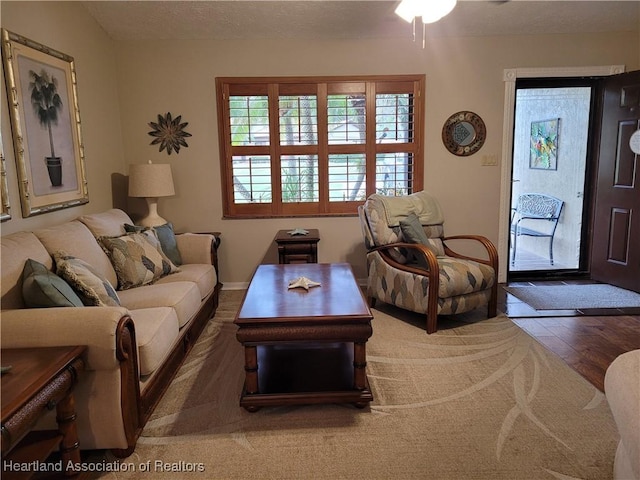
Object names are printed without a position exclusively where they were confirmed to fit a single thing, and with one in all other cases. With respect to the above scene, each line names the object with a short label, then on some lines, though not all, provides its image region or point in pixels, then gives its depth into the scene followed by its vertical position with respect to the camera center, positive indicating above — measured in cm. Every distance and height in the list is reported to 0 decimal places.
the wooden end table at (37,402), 147 -77
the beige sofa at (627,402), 138 -74
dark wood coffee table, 233 -87
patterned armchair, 341 -75
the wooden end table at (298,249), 410 -69
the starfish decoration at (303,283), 282 -70
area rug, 196 -126
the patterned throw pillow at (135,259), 306 -59
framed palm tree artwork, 280 +34
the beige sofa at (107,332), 190 -76
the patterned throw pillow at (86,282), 227 -54
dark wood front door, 421 -22
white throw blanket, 390 -33
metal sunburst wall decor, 443 +40
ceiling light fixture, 261 +94
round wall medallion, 452 +36
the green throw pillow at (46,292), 206 -53
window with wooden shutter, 443 +29
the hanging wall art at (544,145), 585 +31
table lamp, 402 -7
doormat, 398 -119
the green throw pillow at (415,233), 374 -52
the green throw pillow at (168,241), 365 -54
